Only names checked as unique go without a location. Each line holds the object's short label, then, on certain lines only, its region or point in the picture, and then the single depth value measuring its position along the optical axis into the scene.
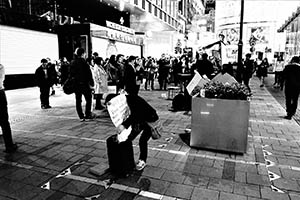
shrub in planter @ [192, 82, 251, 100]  4.73
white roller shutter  13.11
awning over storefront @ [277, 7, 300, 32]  21.87
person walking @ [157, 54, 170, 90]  13.80
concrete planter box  4.68
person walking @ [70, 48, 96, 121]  7.07
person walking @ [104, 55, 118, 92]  9.41
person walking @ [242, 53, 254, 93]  13.41
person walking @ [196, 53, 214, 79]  8.55
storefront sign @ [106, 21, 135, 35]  18.45
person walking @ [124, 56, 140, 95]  7.85
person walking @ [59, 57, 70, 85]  11.87
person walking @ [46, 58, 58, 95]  10.48
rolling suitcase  3.81
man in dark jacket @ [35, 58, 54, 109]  9.17
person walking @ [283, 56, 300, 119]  7.66
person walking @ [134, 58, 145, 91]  11.77
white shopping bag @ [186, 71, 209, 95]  5.68
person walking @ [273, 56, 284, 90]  15.19
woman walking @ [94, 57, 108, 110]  8.51
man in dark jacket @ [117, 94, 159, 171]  3.62
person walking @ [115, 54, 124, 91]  8.70
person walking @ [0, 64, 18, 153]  4.79
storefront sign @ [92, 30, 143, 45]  16.74
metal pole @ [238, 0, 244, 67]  12.25
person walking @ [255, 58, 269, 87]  16.30
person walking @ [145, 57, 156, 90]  15.29
